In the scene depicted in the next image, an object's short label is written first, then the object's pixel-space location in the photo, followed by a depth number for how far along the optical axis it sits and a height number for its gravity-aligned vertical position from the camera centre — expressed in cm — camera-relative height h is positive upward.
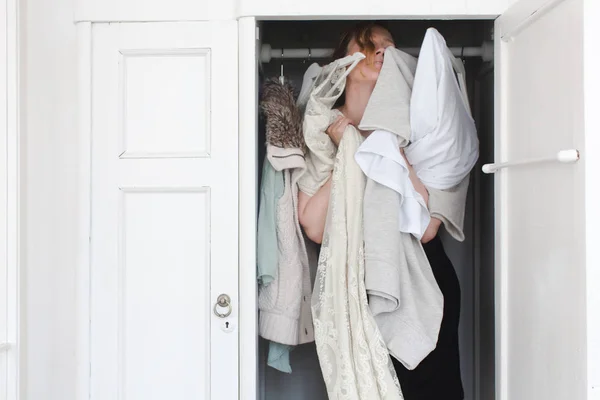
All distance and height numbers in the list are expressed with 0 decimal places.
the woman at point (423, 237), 175 -10
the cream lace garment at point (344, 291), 157 -24
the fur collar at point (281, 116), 180 +24
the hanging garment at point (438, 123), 168 +21
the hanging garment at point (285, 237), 180 -11
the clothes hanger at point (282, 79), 189 +37
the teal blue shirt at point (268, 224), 177 -7
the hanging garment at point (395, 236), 159 -10
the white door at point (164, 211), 166 -3
